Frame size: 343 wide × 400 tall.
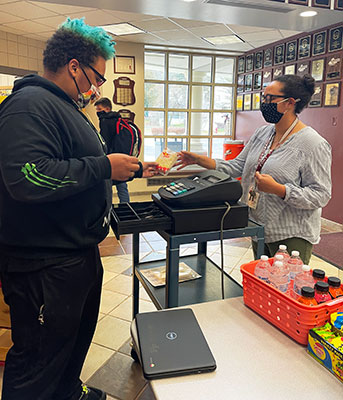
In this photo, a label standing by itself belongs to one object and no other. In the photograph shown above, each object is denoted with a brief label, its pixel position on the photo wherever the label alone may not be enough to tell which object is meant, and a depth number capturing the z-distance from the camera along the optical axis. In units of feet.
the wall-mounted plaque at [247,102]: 20.73
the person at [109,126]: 12.53
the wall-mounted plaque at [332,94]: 14.24
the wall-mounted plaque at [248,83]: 20.38
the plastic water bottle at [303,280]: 3.65
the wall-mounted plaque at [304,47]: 15.37
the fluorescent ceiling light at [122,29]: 15.12
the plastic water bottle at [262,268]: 3.90
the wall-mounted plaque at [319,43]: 14.57
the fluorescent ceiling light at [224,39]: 16.90
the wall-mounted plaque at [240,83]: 21.38
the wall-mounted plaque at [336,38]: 13.76
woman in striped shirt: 5.24
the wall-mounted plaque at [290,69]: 16.41
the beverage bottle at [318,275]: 3.71
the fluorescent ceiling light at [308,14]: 11.35
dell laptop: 2.95
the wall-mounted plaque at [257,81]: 19.27
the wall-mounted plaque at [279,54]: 17.09
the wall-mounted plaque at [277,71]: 17.29
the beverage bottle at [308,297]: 3.28
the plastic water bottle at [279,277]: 3.69
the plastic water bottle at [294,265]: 3.97
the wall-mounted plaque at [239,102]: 21.68
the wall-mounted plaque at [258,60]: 19.07
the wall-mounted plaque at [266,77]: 18.21
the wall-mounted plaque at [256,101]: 19.68
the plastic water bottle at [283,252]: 4.22
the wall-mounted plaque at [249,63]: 20.01
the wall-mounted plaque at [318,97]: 15.03
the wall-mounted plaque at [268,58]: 18.04
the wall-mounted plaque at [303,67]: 15.53
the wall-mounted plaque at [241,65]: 21.04
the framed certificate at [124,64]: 18.98
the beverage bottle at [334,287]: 3.57
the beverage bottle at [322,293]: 3.42
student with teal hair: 3.52
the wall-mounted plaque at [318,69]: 14.79
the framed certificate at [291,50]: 16.24
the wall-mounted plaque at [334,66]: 13.94
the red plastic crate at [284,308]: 3.22
